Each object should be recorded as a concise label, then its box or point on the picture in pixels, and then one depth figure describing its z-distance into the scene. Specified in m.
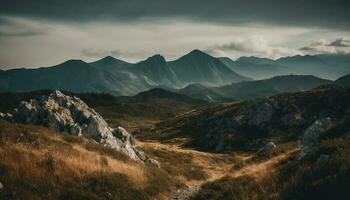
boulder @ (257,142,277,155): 46.54
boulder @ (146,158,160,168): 41.09
